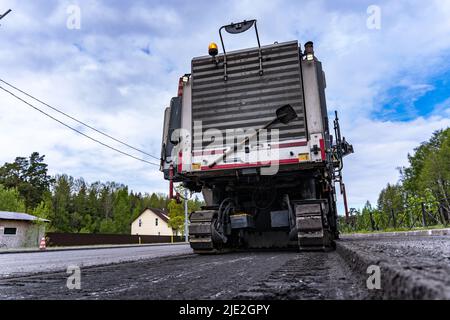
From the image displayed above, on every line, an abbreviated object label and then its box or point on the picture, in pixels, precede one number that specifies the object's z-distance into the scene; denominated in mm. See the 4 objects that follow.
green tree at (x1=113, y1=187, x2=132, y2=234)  65750
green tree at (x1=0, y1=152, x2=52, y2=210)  58938
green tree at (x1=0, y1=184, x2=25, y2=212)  43406
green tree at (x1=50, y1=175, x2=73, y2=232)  56709
